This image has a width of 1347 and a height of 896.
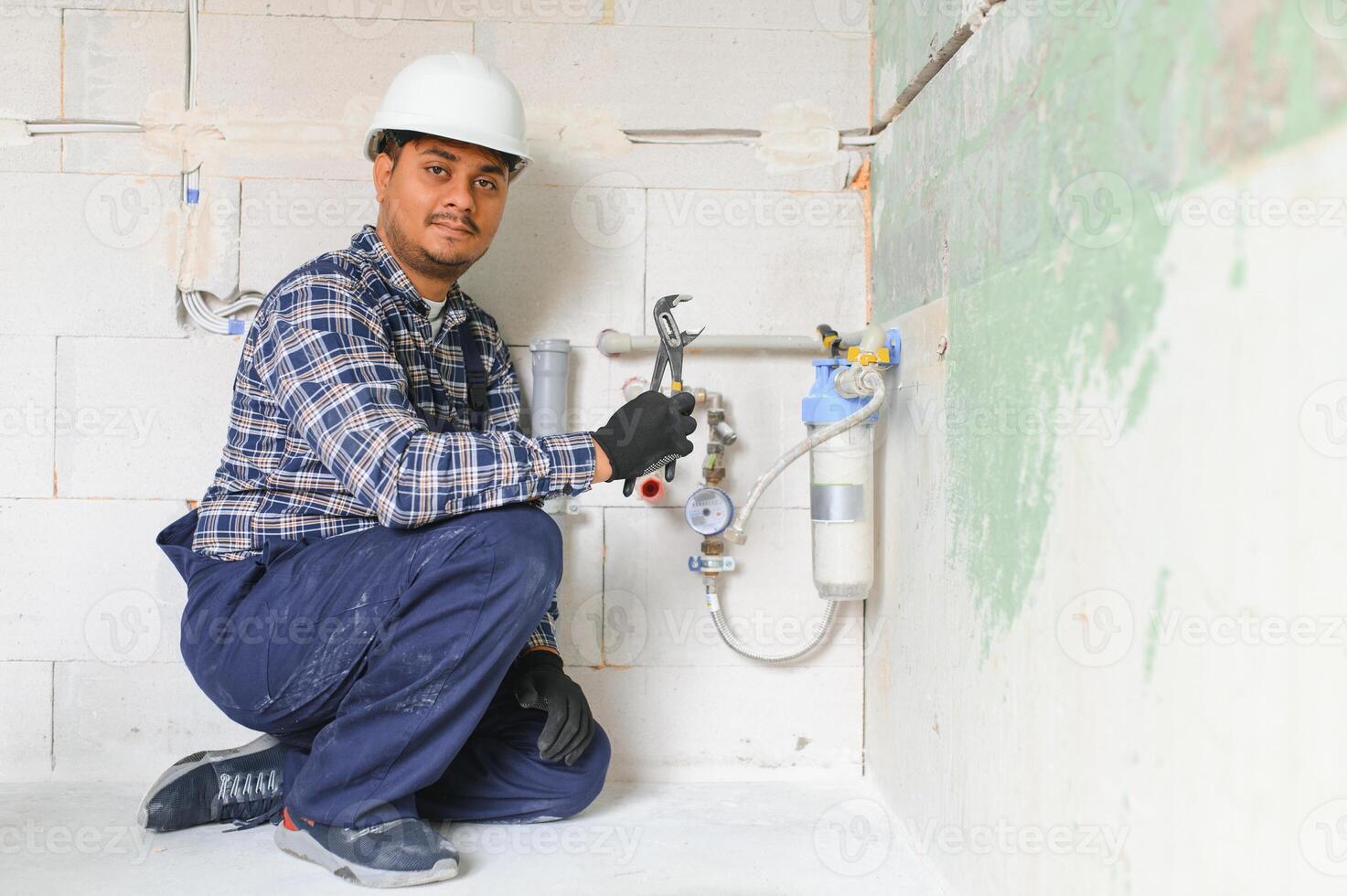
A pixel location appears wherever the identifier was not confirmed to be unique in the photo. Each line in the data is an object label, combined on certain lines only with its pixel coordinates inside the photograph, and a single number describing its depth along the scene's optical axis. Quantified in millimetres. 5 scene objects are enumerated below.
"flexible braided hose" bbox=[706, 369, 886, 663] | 1853
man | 1648
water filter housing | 1937
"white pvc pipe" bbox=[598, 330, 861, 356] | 2164
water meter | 2094
